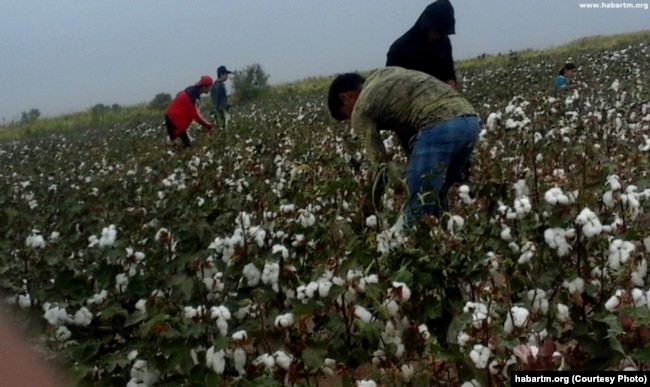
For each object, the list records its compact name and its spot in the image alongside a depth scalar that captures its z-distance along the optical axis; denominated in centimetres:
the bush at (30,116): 3847
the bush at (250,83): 2997
